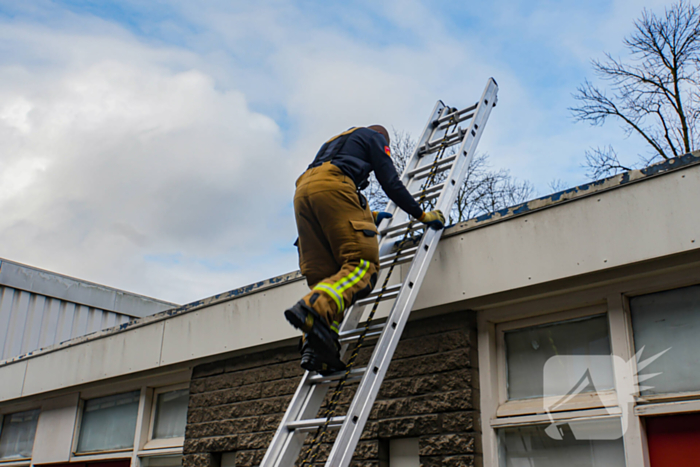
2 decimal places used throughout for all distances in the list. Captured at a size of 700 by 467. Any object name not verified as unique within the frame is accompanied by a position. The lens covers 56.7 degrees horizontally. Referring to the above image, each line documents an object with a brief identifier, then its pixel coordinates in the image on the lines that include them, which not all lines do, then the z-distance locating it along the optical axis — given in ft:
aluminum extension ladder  10.95
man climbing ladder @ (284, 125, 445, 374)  11.28
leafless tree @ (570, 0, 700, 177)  47.88
